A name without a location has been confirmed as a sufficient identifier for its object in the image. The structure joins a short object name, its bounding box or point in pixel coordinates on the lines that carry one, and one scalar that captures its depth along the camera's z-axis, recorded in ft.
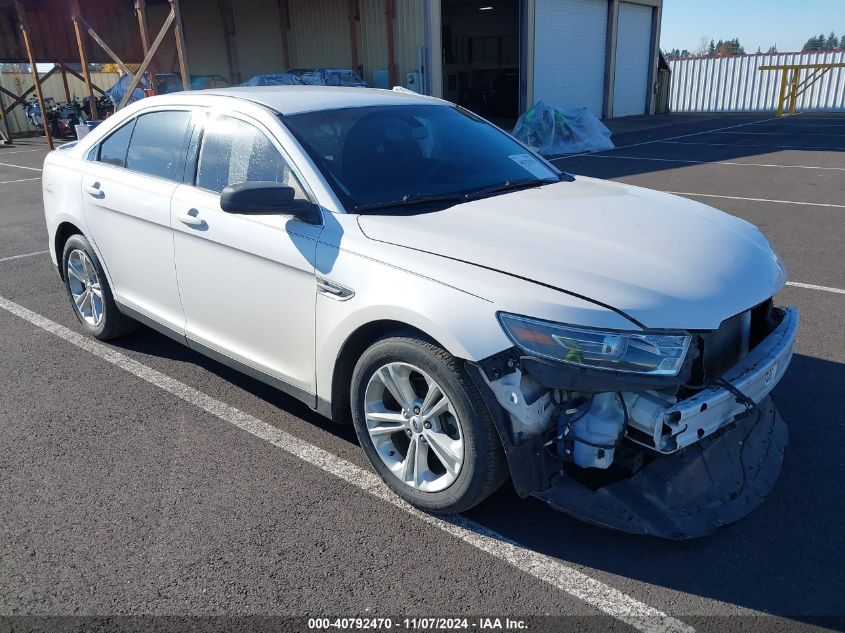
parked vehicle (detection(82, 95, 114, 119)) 83.09
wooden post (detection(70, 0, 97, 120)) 59.92
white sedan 8.20
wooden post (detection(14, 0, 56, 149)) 63.41
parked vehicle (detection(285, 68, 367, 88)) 60.13
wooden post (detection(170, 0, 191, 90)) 51.83
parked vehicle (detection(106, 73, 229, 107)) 75.05
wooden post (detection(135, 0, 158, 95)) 54.85
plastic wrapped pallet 53.11
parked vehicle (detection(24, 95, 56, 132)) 88.38
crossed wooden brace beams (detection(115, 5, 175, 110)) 53.98
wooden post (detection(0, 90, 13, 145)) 80.09
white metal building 62.34
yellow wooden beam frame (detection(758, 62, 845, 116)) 87.45
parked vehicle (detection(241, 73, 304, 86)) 57.72
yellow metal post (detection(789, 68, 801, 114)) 89.75
